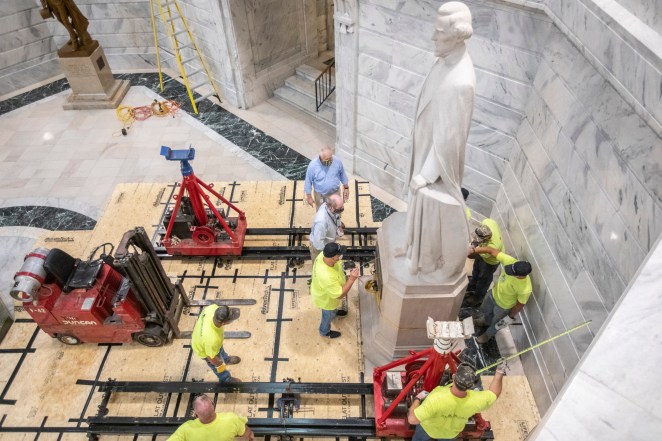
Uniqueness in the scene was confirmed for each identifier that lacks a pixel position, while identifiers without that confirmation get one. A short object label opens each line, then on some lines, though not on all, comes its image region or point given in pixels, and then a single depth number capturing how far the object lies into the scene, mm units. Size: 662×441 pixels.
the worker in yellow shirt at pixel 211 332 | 4328
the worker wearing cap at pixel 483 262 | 5207
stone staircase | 10084
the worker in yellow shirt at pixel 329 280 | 4648
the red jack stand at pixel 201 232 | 6273
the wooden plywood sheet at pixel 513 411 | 4699
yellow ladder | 9742
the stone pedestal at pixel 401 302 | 4496
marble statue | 3260
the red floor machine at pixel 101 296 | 4906
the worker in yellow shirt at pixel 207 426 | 3582
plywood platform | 4977
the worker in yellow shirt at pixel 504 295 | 4852
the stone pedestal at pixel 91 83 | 9886
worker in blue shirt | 5996
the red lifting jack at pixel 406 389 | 4223
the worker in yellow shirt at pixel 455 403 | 3514
